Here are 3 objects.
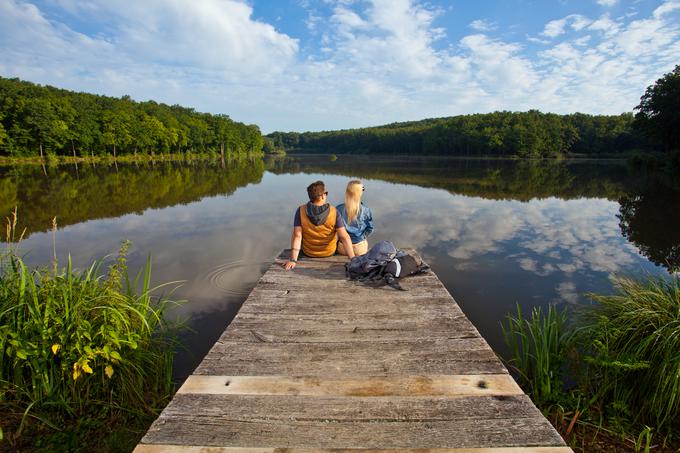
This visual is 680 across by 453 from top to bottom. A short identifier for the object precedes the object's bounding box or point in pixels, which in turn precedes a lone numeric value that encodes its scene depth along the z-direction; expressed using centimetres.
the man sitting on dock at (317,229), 541
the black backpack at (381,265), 491
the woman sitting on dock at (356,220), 611
